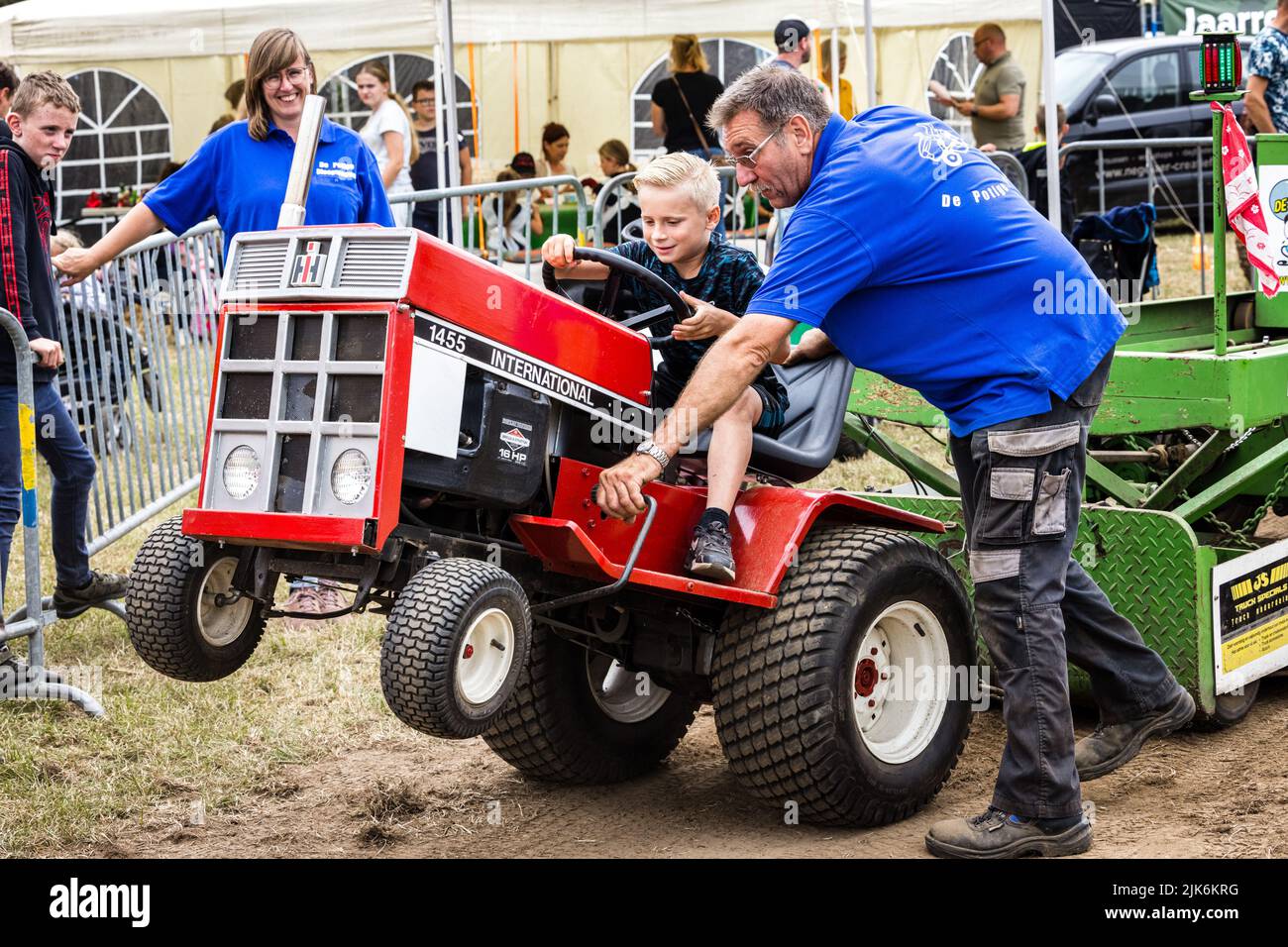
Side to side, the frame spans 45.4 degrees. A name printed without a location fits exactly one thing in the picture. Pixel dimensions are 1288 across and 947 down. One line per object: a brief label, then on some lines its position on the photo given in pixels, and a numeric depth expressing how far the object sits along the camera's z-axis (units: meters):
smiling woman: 4.82
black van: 14.81
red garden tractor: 3.08
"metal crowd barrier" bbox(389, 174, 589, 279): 8.12
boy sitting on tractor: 3.63
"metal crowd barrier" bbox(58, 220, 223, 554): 6.45
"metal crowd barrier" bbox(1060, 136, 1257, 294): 9.56
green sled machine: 4.30
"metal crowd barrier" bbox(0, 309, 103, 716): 4.91
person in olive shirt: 10.76
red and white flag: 4.77
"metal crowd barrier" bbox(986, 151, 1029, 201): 9.24
